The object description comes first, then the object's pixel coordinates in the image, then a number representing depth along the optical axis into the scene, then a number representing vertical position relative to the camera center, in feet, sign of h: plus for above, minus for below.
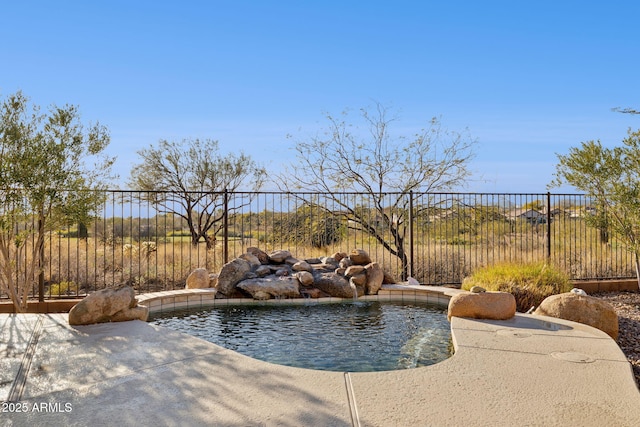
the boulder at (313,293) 24.75 -3.34
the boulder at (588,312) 17.43 -3.16
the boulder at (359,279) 25.18 -2.69
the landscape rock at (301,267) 26.25 -2.10
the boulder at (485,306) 17.22 -2.86
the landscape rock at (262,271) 25.41 -2.23
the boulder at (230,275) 24.31 -2.38
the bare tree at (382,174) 36.99 +4.16
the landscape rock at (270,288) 24.08 -2.96
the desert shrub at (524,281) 21.67 -2.59
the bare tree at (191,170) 54.60 +6.82
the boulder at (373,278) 25.16 -2.65
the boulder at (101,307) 16.76 -2.70
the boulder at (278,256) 27.27 -1.58
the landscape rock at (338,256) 27.84 -1.63
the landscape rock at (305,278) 25.20 -2.61
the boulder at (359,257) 26.81 -1.63
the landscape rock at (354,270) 25.61 -2.25
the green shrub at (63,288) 29.12 -3.58
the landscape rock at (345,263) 26.76 -1.95
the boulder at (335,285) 24.69 -2.97
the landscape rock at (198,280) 25.49 -2.68
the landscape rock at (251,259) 26.18 -1.63
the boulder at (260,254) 27.45 -1.45
